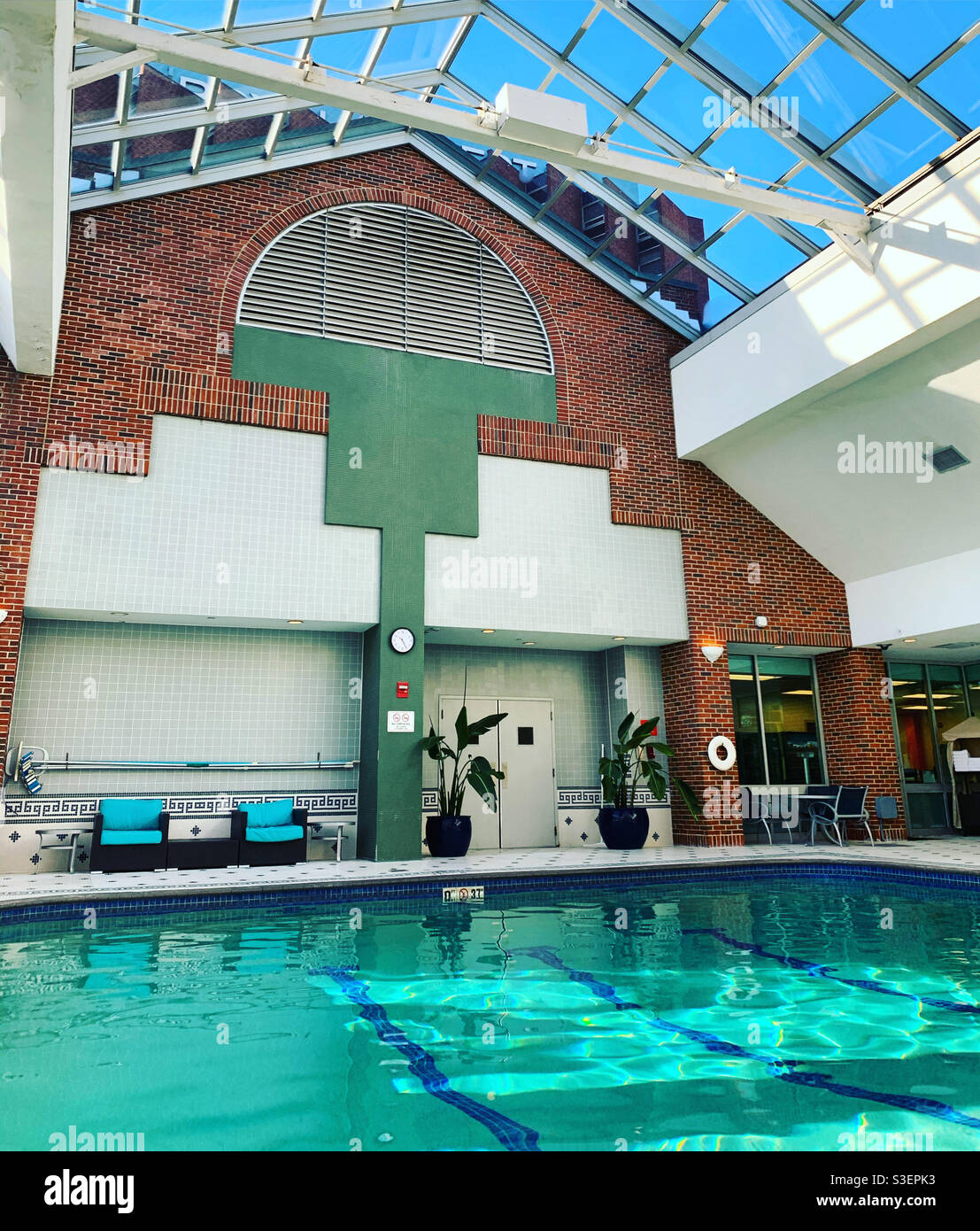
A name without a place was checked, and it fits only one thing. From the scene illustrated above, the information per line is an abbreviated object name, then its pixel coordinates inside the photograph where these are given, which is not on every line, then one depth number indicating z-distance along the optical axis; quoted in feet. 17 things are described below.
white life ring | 36.55
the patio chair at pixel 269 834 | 30.14
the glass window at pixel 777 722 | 39.86
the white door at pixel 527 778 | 37.37
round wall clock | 32.37
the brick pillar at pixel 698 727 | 36.32
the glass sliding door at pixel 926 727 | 42.86
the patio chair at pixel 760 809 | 37.99
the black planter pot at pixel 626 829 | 35.01
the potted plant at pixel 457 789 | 31.35
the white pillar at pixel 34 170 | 15.07
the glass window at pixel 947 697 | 44.86
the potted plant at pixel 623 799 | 34.63
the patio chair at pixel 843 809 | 35.94
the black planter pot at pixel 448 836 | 32.04
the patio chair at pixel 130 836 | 28.09
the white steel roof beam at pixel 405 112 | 20.62
